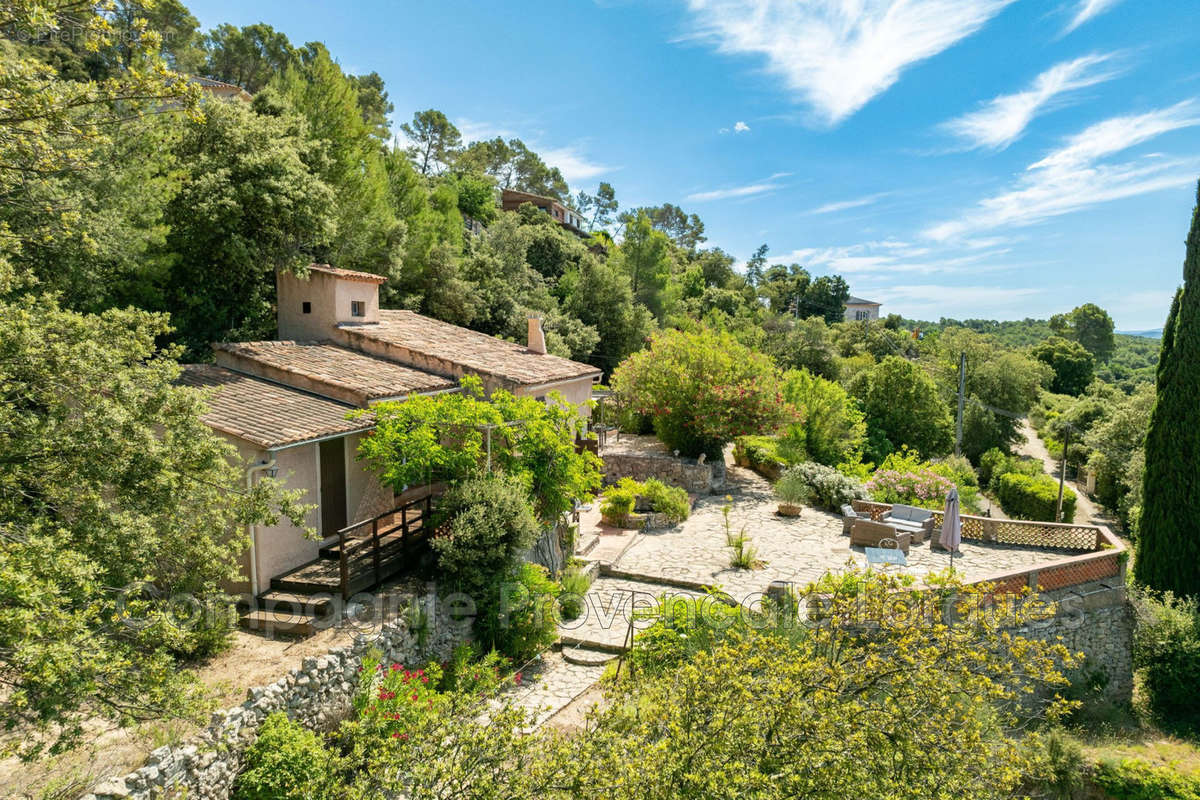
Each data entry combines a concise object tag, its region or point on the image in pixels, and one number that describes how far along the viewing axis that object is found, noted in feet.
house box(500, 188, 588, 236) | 223.10
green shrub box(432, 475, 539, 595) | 36.83
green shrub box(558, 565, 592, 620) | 43.88
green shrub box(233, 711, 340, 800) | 24.14
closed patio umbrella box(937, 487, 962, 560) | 50.75
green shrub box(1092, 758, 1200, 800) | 40.45
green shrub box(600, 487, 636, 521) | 60.90
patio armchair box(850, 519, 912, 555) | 54.35
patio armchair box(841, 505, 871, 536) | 59.99
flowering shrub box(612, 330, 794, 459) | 74.23
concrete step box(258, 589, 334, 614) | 33.71
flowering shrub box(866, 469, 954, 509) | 67.15
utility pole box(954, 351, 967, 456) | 107.54
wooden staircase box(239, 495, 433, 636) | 33.12
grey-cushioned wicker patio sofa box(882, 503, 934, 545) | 57.47
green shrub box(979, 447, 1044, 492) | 126.82
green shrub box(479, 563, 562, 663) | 38.14
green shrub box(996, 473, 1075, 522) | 106.93
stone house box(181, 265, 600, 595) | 36.17
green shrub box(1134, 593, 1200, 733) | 50.75
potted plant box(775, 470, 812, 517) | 65.77
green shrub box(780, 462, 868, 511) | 68.80
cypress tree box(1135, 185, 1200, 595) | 61.05
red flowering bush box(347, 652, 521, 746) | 26.89
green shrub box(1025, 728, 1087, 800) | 40.78
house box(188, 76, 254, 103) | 122.91
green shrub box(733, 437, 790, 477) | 82.89
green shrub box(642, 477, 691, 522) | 62.90
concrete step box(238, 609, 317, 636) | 32.14
